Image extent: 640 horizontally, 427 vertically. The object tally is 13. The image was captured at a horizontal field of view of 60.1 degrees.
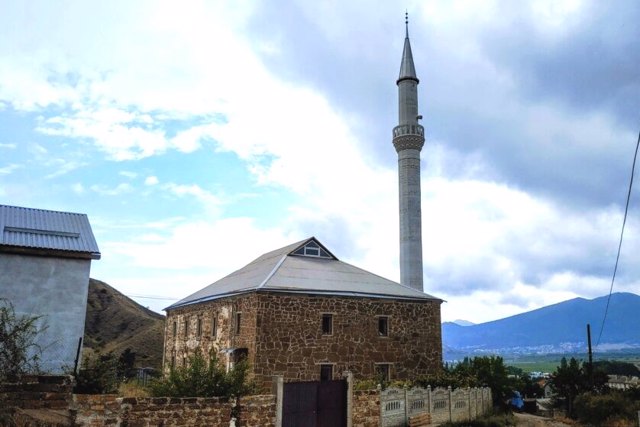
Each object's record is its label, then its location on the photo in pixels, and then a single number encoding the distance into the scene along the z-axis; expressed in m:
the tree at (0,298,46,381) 10.67
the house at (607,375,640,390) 45.53
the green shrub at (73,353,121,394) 11.66
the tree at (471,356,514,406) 25.91
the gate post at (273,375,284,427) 14.84
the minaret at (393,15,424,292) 36.50
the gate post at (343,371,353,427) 16.56
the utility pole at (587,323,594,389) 33.02
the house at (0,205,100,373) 12.29
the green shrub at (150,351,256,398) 14.60
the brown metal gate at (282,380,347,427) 15.27
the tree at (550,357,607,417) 33.59
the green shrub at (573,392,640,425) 20.63
